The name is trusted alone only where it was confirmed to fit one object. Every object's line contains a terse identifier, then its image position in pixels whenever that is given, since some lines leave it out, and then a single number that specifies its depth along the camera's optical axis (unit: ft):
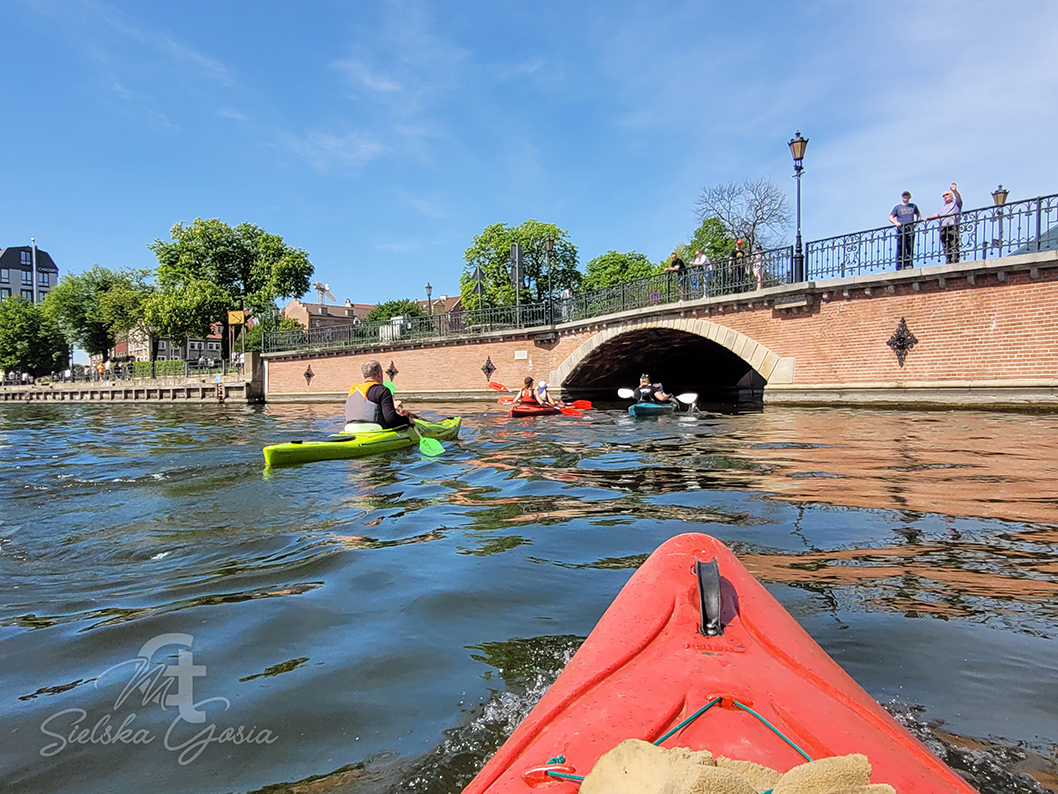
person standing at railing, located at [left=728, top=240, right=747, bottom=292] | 53.72
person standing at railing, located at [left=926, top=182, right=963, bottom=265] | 40.42
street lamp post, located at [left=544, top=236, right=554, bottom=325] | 76.90
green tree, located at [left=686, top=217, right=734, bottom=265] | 116.78
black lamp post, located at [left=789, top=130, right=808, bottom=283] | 48.58
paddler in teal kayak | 48.37
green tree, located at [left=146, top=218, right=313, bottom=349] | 131.64
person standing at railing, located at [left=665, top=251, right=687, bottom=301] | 58.80
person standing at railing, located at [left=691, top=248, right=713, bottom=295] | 55.98
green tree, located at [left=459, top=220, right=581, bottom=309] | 143.43
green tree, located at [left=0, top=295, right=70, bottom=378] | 184.55
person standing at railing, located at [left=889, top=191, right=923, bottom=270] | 42.47
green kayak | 25.02
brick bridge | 38.06
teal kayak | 45.85
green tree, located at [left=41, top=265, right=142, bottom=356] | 169.89
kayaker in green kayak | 28.66
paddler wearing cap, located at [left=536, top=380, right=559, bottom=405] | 51.45
